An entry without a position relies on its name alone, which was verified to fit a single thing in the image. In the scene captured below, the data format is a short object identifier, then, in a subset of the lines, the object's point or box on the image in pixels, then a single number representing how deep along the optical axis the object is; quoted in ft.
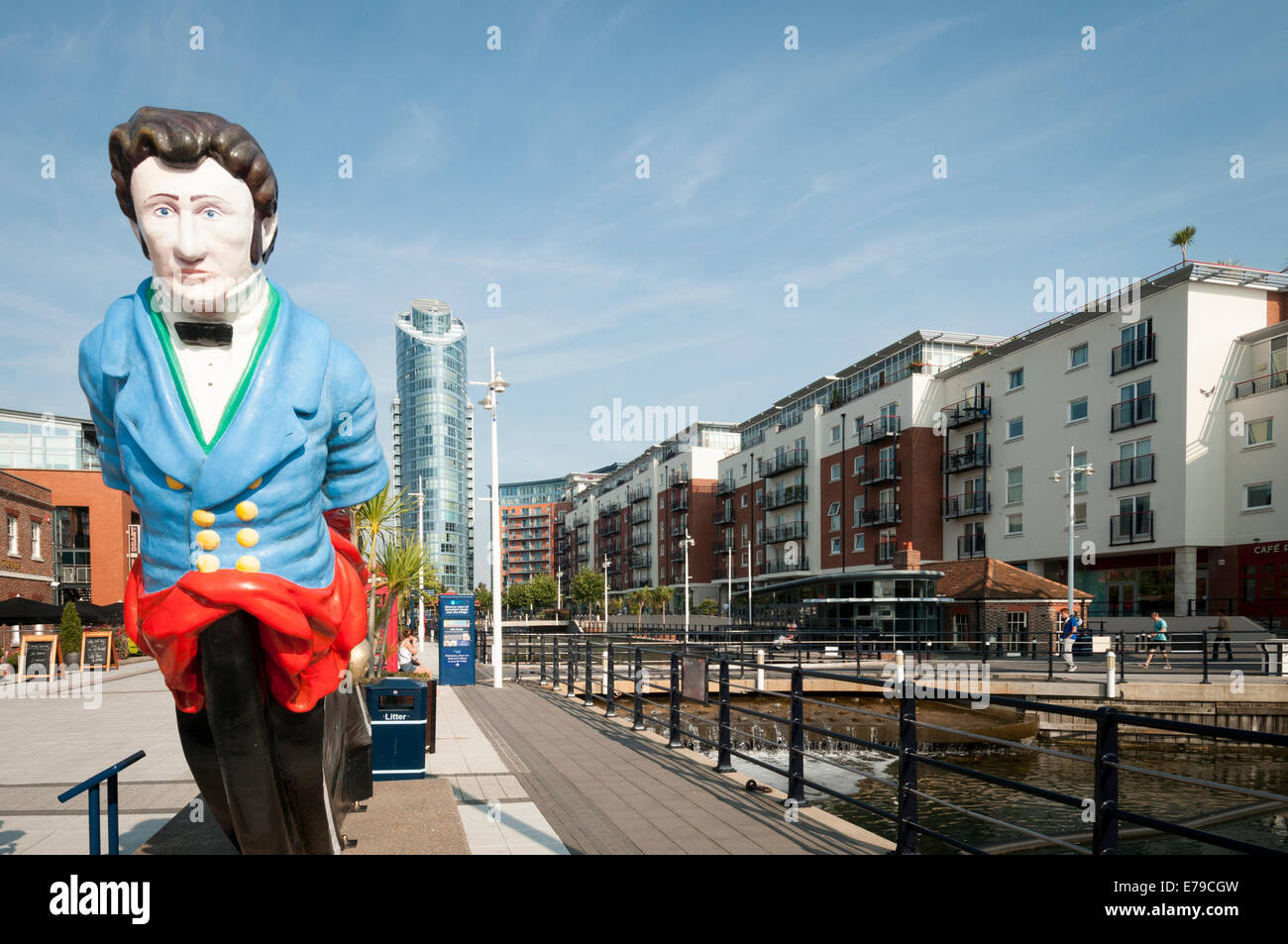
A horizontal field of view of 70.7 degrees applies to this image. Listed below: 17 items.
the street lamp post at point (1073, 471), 105.70
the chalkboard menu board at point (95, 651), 79.82
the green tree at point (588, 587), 278.87
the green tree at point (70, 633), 79.66
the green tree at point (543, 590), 318.04
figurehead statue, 9.32
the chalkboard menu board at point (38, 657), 74.18
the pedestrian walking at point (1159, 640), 70.37
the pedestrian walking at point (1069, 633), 79.20
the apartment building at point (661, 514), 253.03
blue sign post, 66.33
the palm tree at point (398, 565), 32.96
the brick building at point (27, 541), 93.15
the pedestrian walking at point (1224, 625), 77.79
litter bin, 26.66
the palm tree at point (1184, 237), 120.06
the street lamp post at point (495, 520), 63.82
